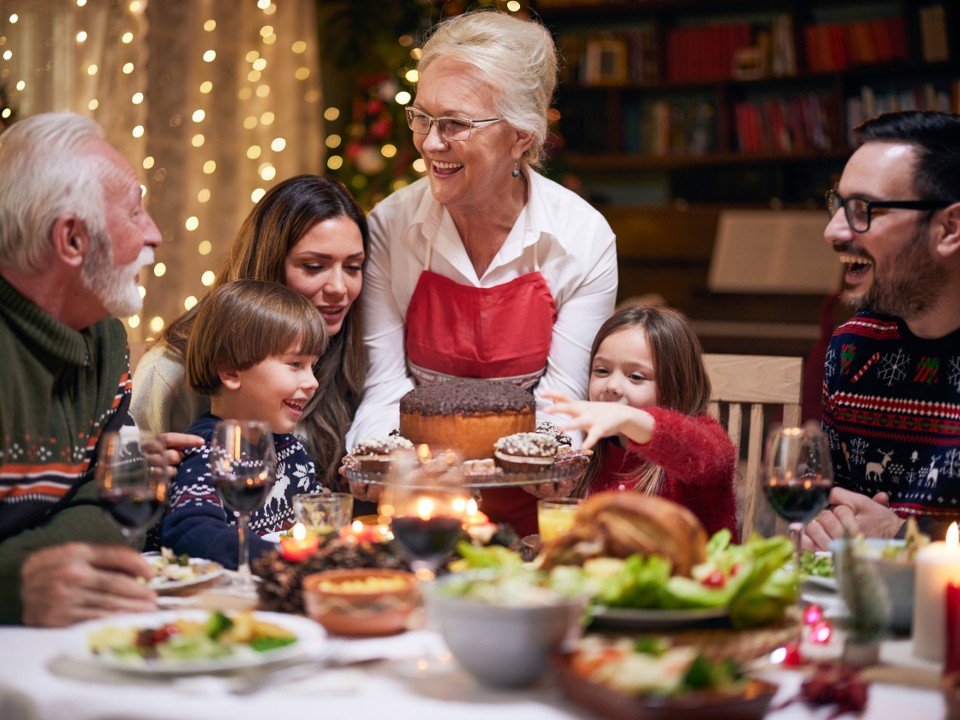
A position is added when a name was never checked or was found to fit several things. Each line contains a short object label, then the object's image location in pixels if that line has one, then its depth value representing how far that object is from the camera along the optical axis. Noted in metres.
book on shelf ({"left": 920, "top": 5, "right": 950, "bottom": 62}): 5.78
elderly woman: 2.73
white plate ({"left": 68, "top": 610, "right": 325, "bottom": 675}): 1.20
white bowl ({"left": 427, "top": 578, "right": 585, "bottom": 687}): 1.17
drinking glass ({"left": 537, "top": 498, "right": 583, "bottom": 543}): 1.63
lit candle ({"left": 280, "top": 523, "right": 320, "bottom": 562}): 1.57
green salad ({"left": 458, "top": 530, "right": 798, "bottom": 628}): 1.28
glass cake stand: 2.01
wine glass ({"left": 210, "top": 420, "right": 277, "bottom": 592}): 1.59
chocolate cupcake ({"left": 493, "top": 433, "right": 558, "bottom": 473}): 2.10
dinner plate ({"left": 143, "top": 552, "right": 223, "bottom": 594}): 1.59
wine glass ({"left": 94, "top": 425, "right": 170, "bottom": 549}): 1.47
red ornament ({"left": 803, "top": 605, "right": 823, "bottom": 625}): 1.50
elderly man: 1.67
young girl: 2.50
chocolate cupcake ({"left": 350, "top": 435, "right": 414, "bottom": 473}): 2.10
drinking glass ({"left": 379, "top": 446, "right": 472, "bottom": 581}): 1.36
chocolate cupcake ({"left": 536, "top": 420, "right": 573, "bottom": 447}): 2.30
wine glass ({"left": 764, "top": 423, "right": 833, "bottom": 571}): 1.57
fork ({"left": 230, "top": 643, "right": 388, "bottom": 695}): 1.20
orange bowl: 1.38
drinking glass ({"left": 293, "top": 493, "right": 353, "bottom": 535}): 1.79
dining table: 1.15
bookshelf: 5.98
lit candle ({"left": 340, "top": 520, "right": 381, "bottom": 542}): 1.67
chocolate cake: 2.33
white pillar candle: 1.33
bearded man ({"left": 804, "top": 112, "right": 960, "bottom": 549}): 2.25
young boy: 2.32
